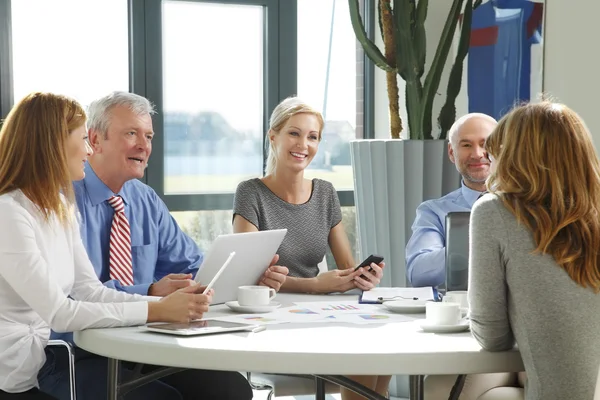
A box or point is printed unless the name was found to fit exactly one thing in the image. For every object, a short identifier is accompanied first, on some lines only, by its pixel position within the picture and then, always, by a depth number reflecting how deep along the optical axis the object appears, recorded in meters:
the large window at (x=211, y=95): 4.86
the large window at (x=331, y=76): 5.12
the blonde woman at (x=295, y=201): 3.16
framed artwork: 4.09
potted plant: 4.02
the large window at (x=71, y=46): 4.54
